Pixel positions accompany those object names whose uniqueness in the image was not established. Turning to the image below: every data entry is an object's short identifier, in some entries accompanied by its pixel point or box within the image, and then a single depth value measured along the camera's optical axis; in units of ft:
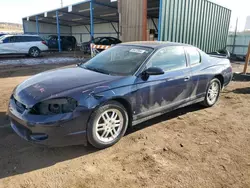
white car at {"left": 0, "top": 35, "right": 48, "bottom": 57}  43.87
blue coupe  8.54
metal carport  51.74
